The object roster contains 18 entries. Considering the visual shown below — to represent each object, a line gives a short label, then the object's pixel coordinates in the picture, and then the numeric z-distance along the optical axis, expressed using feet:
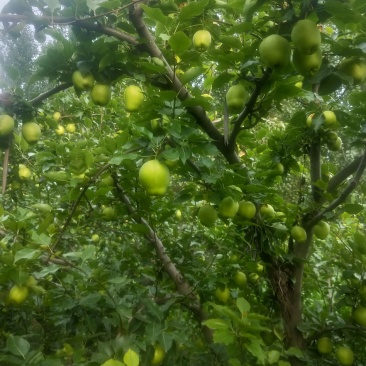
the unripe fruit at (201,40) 4.61
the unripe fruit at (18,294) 4.56
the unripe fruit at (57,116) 8.39
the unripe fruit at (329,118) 5.45
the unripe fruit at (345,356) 5.27
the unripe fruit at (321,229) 6.07
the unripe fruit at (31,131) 4.70
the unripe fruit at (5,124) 4.37
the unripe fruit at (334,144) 6.03
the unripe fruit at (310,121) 5.59
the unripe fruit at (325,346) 5.42
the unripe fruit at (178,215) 8.45
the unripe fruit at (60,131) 8.80
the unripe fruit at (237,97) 4.48
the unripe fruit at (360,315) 5.25
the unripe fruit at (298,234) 5.63
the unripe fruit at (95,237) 8.65
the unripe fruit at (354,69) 4.06
